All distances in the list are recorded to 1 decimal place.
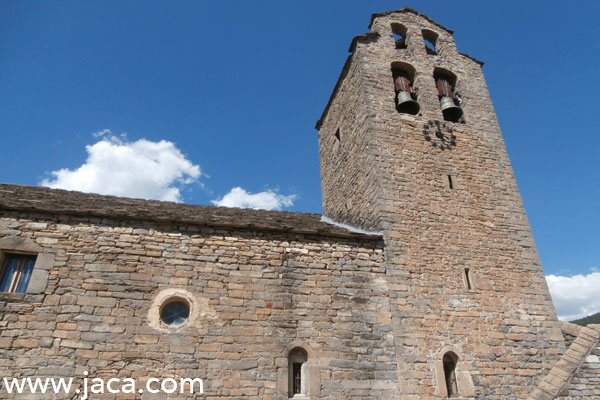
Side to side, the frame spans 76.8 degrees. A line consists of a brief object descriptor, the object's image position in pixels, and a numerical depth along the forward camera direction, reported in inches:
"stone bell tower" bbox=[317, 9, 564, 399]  272.2
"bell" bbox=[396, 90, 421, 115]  399.2
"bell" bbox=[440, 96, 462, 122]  410.0
